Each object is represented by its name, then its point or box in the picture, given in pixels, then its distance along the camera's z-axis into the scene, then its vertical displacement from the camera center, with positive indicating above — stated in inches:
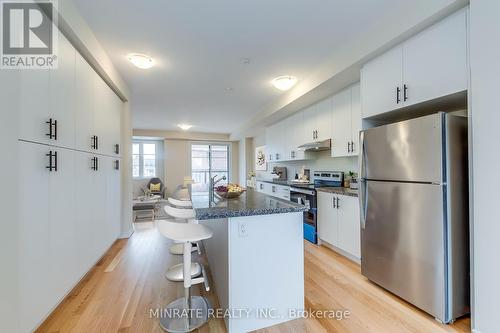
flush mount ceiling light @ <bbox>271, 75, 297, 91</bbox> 131.5 +51.8
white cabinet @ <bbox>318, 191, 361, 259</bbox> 109.4 -30.0
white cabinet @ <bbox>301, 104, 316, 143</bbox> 157.1 +31.3
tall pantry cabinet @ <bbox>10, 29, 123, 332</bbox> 58.6 -3.7
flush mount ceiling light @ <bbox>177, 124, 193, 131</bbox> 260.2 +49.4
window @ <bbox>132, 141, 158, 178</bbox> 325.1 +13.1
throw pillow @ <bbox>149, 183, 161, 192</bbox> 293.4 -25.9
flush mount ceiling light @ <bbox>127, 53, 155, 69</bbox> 105.7 +52.6
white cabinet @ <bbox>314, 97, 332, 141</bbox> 140.5 +31.3
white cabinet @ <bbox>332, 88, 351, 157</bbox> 124.8 +25.1
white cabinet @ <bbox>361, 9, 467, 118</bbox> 66.3 +33.9
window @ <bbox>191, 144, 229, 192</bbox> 339.6 +10.1
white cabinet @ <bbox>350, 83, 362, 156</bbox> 117.3 +26.6
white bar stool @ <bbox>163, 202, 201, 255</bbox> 85.4 -17.9
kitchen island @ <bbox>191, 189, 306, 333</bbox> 64.3 -29.3
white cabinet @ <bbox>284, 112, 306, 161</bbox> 172.9 +25.7
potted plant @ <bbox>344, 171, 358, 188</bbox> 133.6 -7.7
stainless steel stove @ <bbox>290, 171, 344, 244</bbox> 139.2 -18.4
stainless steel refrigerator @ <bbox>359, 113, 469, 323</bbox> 67.4 -15.3
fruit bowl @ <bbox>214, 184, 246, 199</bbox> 89.7 -10.1
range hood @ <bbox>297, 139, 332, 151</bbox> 140.7 +14.3
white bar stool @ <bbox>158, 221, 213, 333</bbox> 65.7 -41.3
